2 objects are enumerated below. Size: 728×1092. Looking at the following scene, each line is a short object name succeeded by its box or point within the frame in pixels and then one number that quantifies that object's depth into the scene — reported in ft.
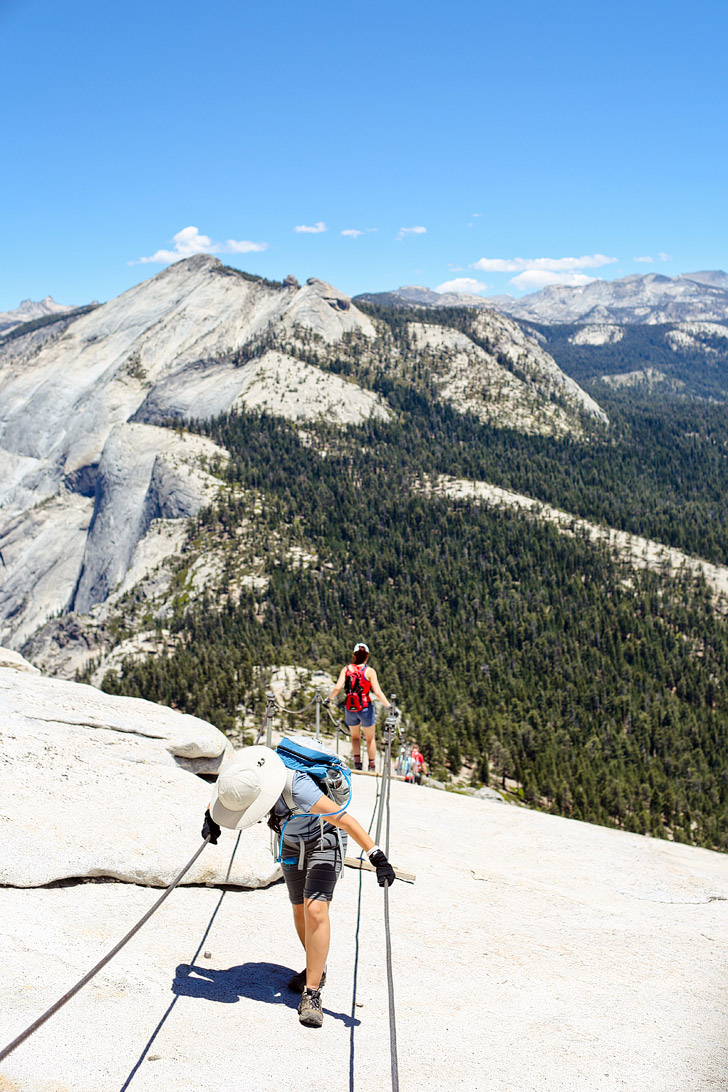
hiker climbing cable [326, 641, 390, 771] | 54.08
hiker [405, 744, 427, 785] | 82.99
